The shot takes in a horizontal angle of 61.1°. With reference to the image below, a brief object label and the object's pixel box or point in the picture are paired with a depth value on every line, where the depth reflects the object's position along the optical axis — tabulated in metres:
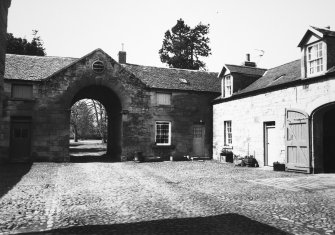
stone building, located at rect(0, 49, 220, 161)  18.31
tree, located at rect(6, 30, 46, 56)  37.58
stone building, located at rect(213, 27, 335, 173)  13.48
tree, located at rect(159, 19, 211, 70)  51.97
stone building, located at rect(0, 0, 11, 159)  4.86
